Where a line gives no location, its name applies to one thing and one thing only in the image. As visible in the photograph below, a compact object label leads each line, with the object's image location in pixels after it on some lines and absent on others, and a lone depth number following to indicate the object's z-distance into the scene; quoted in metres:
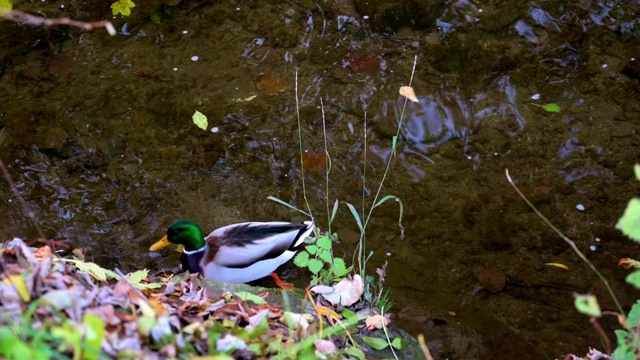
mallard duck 3.84
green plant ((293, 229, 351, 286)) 3.08
